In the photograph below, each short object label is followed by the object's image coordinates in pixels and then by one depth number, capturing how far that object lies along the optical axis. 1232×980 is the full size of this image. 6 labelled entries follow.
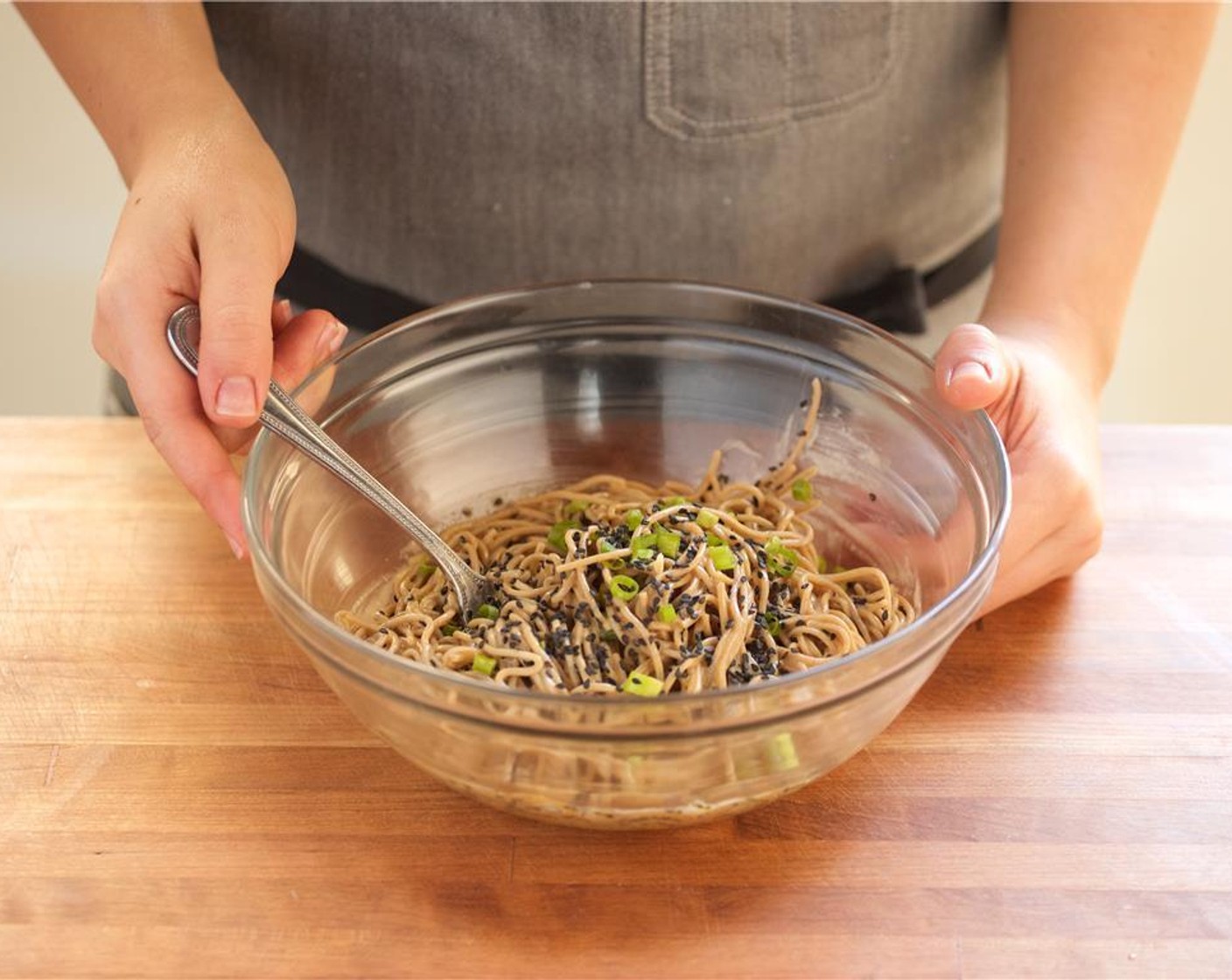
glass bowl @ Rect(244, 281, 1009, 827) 0.49
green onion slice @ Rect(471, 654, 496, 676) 0.56
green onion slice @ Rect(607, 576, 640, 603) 0.57
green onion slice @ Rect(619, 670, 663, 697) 0.53
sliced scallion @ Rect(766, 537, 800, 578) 0.60
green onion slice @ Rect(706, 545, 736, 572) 0.58
